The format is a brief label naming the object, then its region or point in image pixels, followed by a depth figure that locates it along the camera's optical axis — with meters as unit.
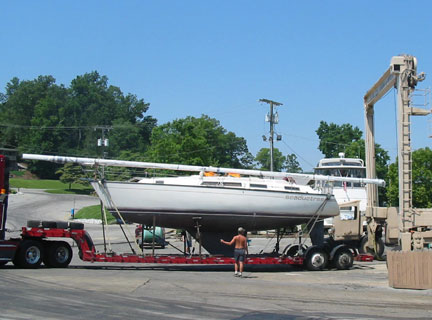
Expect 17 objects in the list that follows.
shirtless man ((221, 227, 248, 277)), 16.89
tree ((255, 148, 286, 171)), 97.00
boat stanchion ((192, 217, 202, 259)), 18.67
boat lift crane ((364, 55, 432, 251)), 18.77
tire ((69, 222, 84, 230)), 17.95
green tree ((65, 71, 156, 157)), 108.00
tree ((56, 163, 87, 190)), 75.46
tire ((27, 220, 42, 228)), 17.83
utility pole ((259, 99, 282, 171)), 45.84
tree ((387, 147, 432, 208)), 44.58
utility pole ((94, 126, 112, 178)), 57.23
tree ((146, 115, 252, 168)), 59.50
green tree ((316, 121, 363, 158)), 87.94
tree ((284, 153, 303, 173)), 106.75
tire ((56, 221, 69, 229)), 17.89
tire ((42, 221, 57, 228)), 17.75
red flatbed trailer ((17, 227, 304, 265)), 17.39
